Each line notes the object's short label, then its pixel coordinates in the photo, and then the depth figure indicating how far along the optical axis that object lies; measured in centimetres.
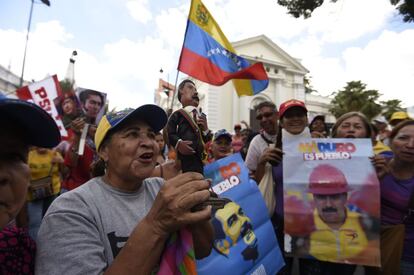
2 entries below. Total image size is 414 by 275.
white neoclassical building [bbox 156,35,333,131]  2809
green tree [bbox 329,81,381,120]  2922
